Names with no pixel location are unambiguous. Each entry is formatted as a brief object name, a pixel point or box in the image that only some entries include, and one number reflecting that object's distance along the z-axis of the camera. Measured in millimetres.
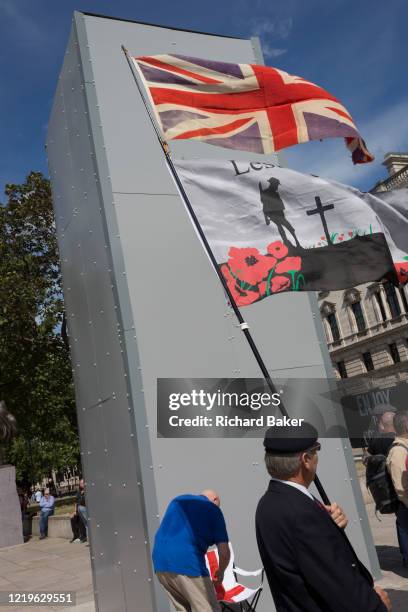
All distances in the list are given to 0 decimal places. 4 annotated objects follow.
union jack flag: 4715
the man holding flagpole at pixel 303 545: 2467
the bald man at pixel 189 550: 4152
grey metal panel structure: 5523
